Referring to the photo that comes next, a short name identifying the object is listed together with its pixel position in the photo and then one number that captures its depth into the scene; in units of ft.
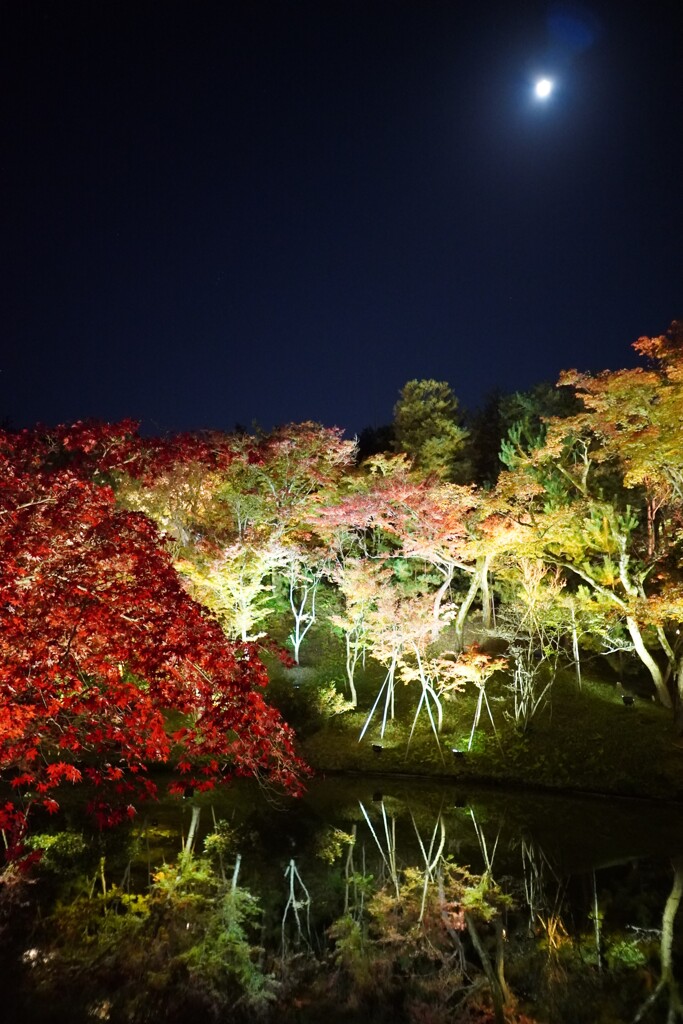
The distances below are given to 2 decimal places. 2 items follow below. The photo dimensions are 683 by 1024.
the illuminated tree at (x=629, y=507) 36.24
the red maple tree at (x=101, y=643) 19.80
